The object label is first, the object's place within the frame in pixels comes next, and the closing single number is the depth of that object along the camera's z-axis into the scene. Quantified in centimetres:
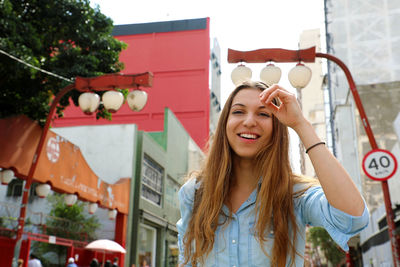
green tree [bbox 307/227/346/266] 3089
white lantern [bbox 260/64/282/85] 751
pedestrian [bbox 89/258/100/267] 1462
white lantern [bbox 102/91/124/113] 813
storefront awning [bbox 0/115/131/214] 1009
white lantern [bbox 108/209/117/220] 1755
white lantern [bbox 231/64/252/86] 754
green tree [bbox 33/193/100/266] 1842
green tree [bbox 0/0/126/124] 990
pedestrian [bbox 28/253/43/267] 1305
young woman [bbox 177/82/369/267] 150
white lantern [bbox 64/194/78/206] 1314
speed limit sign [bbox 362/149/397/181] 762
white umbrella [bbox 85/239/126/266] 1535
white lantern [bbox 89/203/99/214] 1523
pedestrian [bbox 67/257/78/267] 1318
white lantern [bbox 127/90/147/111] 827
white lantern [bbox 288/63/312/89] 765
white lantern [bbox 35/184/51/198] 1147
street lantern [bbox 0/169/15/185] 1039
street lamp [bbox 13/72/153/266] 830
